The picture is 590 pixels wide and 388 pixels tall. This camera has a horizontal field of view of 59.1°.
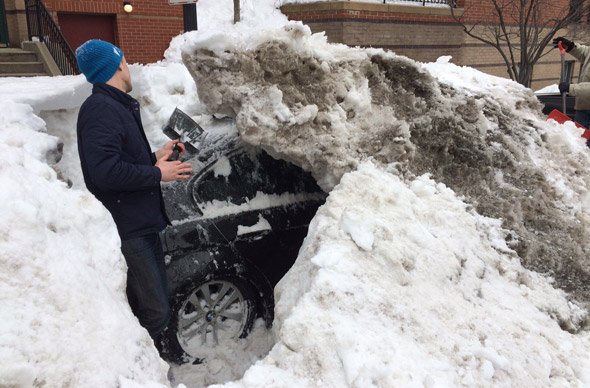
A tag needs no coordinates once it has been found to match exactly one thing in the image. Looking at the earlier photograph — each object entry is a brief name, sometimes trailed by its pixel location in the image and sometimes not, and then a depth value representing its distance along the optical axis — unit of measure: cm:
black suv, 364
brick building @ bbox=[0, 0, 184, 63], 979
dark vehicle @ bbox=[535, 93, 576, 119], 878
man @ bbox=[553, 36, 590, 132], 651
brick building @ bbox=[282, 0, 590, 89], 1212
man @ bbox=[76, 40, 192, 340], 272
